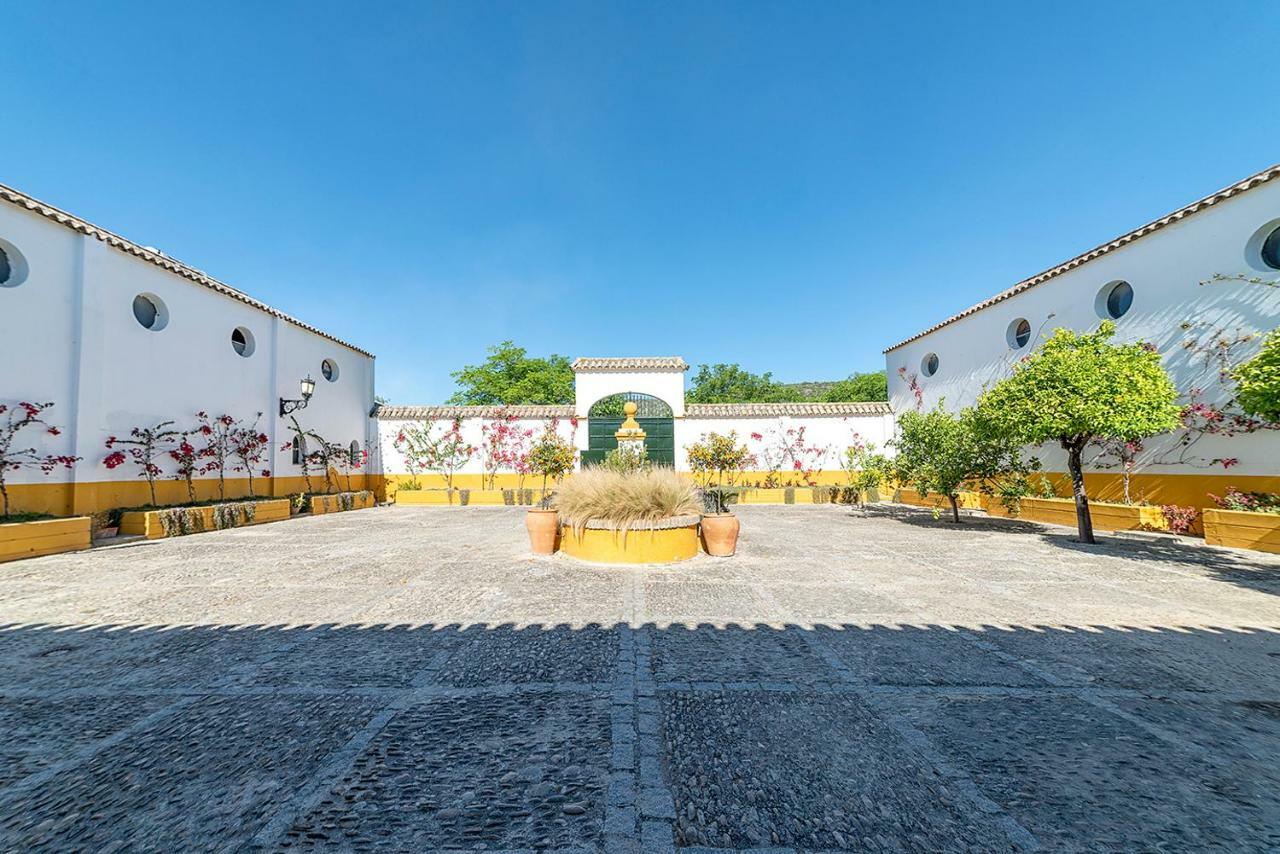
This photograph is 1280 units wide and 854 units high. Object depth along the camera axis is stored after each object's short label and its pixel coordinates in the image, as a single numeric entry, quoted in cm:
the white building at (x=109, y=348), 826
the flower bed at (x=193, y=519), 923
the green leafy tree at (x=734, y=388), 4331
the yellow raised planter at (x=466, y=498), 1662
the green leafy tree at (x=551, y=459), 1656
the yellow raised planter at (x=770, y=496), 1650
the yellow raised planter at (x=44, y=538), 711
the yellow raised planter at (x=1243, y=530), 718
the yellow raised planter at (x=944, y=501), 1373
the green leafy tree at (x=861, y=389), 4103
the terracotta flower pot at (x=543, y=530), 732
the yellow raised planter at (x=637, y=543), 682
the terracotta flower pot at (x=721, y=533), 723
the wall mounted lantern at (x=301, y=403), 1325
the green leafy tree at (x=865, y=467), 1160
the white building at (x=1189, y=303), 776
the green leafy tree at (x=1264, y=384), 575
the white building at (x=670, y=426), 1791
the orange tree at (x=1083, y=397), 735
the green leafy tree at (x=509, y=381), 3359
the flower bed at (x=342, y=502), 1358
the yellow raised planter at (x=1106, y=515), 907
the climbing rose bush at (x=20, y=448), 783
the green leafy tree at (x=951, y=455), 974
